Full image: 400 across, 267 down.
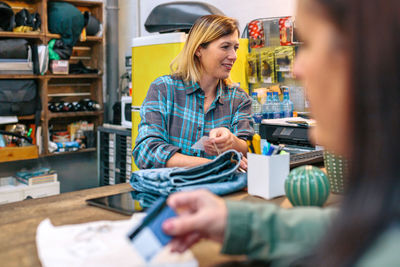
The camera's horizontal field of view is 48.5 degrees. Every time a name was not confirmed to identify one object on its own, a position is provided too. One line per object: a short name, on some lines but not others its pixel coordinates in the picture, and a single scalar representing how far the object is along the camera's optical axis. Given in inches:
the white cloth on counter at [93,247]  30.8
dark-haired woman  17.3
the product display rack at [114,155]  175.9
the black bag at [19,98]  184.7
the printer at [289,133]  111.3
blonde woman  75.7
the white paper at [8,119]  185.2
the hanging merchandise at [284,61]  149.6
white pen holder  51.3
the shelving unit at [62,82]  187.3
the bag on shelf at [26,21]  187.8
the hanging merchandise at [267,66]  155.9
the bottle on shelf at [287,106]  140.1
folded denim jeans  51.9
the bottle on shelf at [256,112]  133.4
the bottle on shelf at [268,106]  142.0
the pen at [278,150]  52.8
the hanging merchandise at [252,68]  162.2
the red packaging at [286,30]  146.5
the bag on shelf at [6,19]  182.7
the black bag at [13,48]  182.9
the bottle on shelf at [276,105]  138.6
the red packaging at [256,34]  158.6
